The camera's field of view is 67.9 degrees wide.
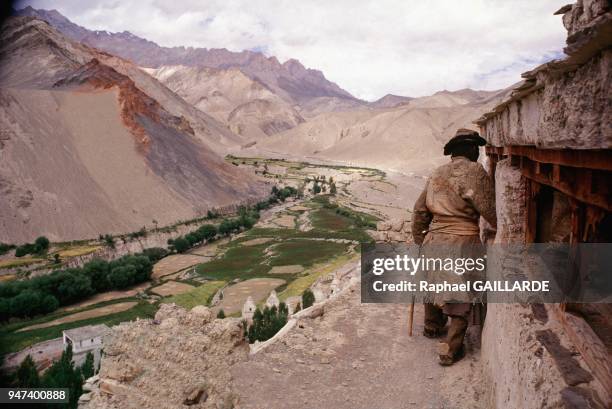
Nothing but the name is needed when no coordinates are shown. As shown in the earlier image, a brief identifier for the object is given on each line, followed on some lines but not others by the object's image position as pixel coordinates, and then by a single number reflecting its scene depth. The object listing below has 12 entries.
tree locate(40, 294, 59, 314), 32.83
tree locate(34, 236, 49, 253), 44.15
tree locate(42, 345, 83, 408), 17.25
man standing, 6.09
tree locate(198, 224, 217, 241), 53.53
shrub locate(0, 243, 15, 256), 41.23
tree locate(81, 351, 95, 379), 20.41
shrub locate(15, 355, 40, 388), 18.42
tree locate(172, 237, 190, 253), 50.31
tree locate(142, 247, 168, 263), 46.84
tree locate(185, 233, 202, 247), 51.77
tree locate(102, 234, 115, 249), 47.38
